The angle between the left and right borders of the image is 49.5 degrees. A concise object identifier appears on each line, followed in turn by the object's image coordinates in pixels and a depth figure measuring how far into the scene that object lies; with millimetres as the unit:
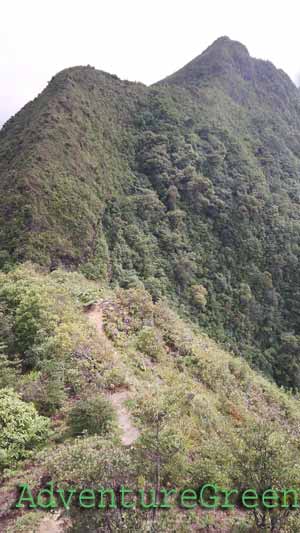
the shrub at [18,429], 8062
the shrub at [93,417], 8805
